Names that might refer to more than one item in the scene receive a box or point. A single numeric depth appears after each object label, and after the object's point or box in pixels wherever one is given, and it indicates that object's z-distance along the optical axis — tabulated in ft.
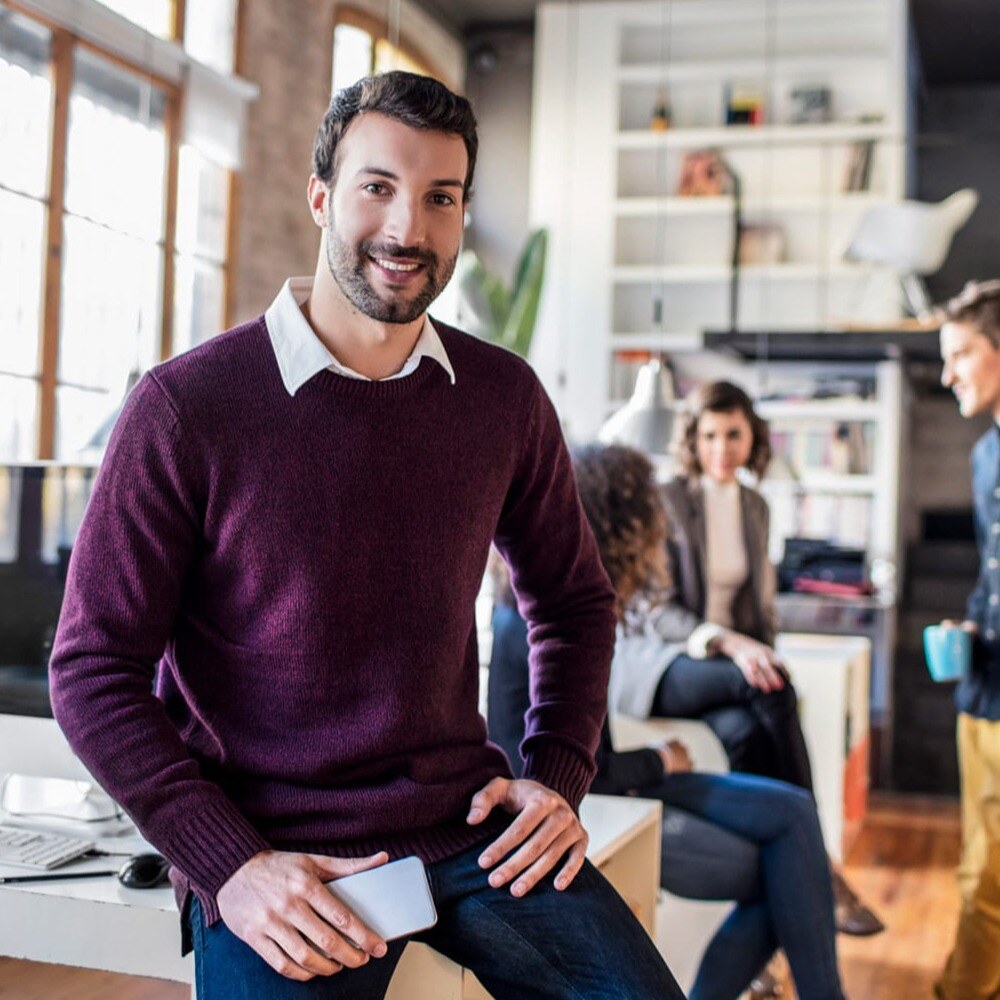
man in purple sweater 4.29
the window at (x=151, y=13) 19.70
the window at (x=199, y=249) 21.03
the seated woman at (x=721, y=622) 10.11
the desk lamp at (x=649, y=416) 15.75
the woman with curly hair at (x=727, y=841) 8.13
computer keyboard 5.48
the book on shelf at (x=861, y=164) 25.59
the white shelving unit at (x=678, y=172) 26.61
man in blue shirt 10.34
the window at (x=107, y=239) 18.44
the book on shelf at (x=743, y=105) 26.84
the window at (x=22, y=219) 17.10
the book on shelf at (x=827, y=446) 23.95
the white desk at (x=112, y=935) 4.85
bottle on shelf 27.09
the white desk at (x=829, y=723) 13.82
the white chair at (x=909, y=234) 22.35
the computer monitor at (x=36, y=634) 6.30
